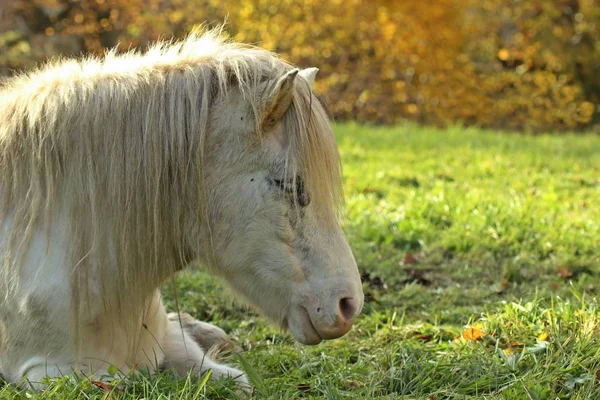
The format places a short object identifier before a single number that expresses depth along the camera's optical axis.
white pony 5.89
